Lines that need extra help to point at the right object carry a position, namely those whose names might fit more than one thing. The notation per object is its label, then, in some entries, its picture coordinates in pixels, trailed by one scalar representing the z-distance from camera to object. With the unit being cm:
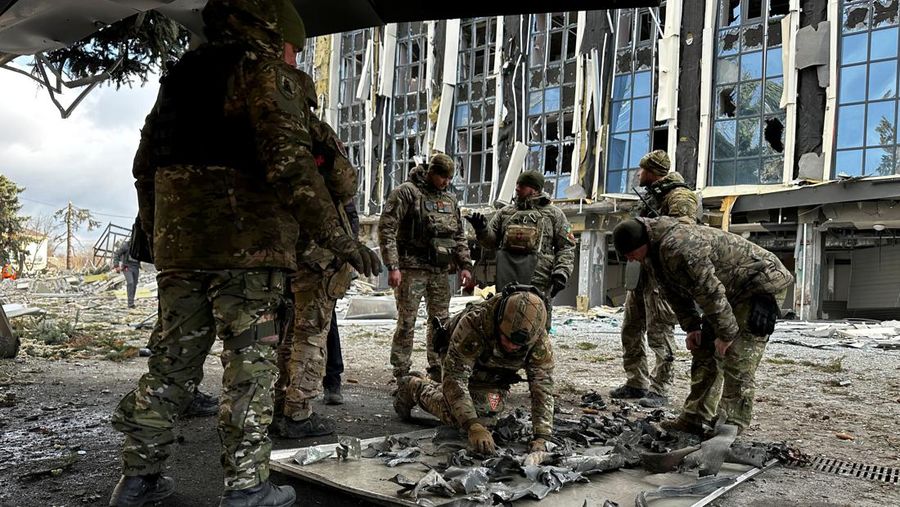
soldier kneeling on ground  335
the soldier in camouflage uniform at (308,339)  373
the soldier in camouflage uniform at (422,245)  526
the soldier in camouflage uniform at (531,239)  549
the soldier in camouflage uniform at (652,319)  518
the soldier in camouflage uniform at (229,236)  238
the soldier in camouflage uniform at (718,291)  360
